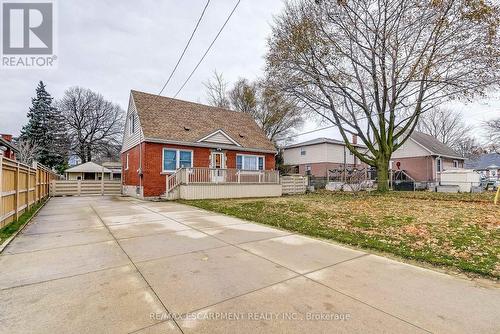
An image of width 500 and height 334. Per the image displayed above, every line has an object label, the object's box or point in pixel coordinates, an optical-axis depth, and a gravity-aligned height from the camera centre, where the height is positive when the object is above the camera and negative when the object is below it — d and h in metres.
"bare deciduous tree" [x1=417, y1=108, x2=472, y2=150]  41.84 +7.36
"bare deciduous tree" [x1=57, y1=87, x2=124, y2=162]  37.44 +7.75
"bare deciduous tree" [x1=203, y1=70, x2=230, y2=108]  31.42 +10.31
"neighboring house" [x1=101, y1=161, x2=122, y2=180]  35.09 +1.04
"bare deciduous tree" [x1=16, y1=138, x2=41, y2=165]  28.68 +2.70
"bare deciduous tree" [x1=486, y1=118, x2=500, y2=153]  26.88 +4.29
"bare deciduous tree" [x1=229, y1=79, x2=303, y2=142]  30.61 +7.51
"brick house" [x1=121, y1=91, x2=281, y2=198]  14.61 +1.58
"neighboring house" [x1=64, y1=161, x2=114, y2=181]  27.48 +0.53
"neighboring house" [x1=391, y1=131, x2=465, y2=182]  26.69 +1.37
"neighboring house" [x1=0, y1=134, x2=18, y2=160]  15.99 +1.85
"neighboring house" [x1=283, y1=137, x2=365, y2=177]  28.45 +1.73
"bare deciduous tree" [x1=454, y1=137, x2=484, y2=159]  42.59 +4.07
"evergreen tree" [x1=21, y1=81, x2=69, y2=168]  34.56 +6.09
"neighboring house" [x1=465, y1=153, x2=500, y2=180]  46.03 +1.12
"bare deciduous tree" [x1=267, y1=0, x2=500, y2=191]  12.16 +6.28
